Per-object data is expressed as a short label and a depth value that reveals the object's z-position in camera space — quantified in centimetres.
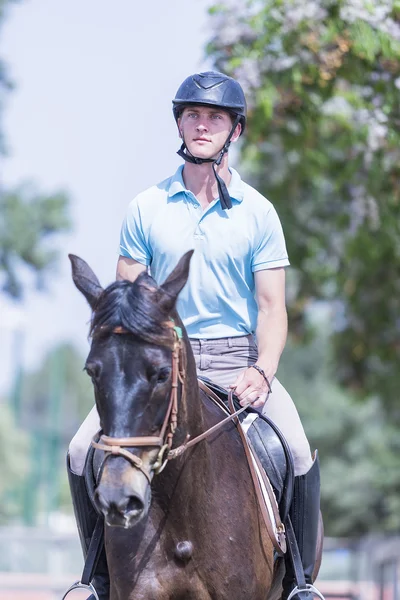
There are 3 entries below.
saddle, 1248
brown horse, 962
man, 1223
